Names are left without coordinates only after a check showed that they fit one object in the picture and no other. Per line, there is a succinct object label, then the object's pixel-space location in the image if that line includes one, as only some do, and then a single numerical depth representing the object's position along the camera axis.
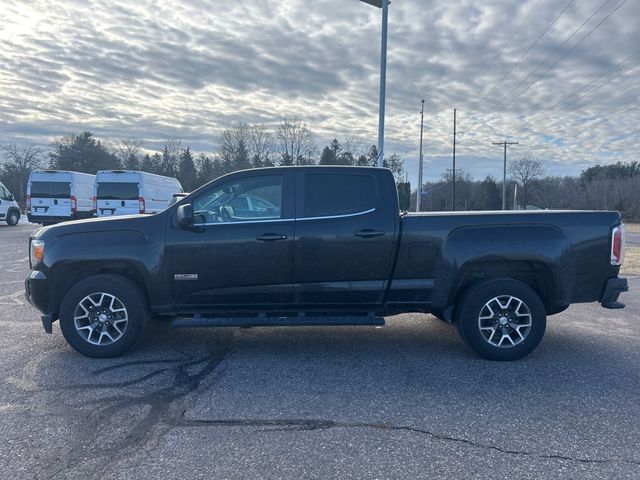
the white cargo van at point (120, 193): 19.70
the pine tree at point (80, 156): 62.94
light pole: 13.49
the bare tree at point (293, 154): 54.41
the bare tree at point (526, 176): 77.94
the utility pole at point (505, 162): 59.92
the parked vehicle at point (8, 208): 25.11
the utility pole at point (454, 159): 46.75
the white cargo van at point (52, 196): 21.22
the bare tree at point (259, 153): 58.28
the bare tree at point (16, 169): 55.06
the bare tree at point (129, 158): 68.31
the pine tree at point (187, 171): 59.62
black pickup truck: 5.00
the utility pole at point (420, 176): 35.69
